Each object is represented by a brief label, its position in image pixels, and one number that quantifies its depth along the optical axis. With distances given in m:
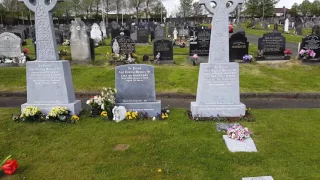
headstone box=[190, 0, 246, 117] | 7.05
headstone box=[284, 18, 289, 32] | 37.41
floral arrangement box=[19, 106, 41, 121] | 6.95
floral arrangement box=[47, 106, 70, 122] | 6.98
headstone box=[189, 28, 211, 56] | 15.45
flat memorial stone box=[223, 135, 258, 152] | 5.39
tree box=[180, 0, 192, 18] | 75.62
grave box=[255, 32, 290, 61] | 15.05
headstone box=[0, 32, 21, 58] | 14.66
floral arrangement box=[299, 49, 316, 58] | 14.14
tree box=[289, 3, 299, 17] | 87.41
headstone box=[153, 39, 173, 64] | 14.59
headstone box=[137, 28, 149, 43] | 23.41
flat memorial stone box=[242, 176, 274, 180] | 4.16
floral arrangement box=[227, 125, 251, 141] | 5.64
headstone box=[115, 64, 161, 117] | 7.42
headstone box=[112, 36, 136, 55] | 15.19
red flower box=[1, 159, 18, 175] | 4.48
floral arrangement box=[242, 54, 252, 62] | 14.81
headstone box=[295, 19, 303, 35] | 33.41
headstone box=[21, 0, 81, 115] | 7.13
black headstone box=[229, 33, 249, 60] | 15.03
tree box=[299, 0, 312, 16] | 82.06
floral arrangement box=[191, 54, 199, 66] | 14.40
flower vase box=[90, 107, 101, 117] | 7.41
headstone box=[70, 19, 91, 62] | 14.86
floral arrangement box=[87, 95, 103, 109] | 7.22
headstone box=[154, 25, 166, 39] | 24.47
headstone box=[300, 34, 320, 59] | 14.36
